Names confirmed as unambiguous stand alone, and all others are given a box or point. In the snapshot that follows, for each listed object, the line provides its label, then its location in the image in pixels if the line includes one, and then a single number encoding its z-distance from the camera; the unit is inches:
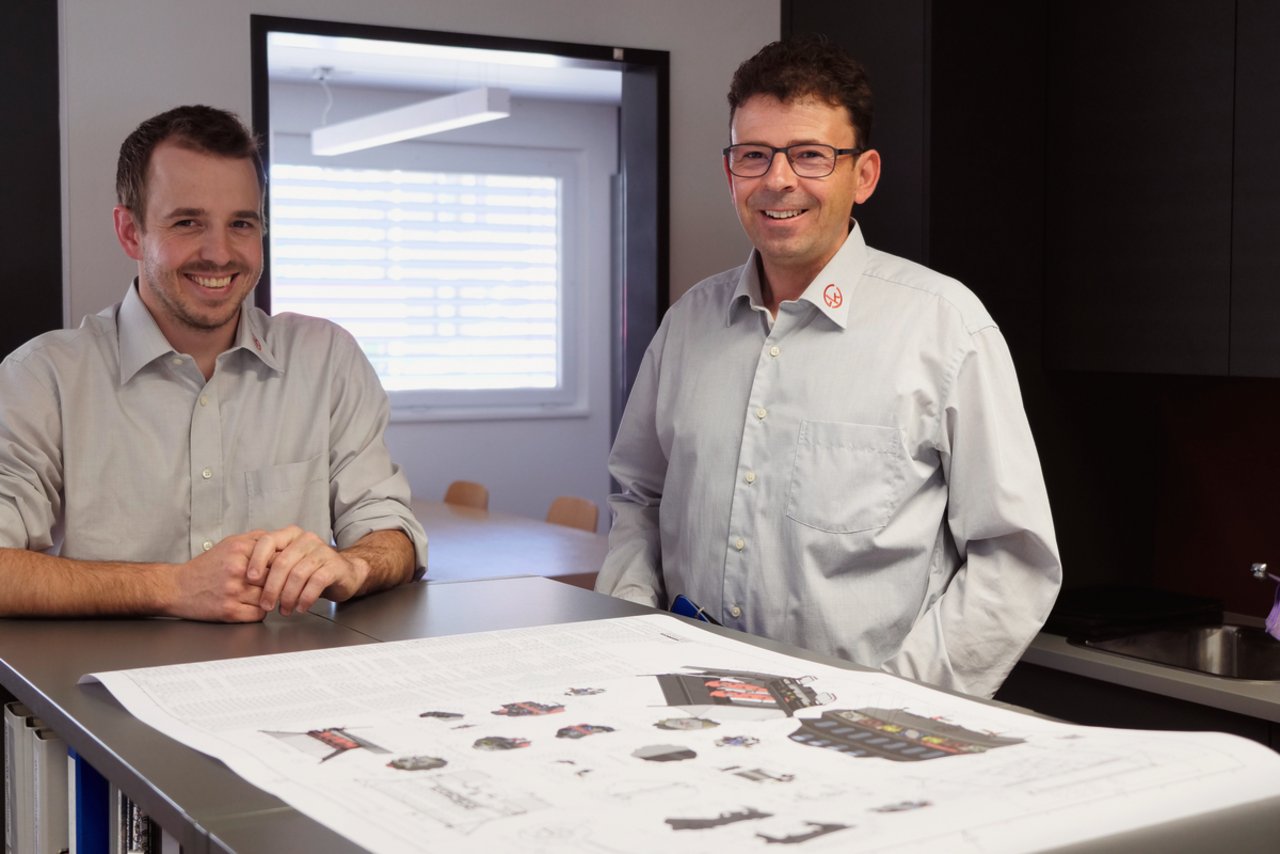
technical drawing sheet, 32.2
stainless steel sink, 111.2
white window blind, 289.4
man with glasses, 73.1
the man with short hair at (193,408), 78.3
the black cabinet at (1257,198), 101.7
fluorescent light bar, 201.8
